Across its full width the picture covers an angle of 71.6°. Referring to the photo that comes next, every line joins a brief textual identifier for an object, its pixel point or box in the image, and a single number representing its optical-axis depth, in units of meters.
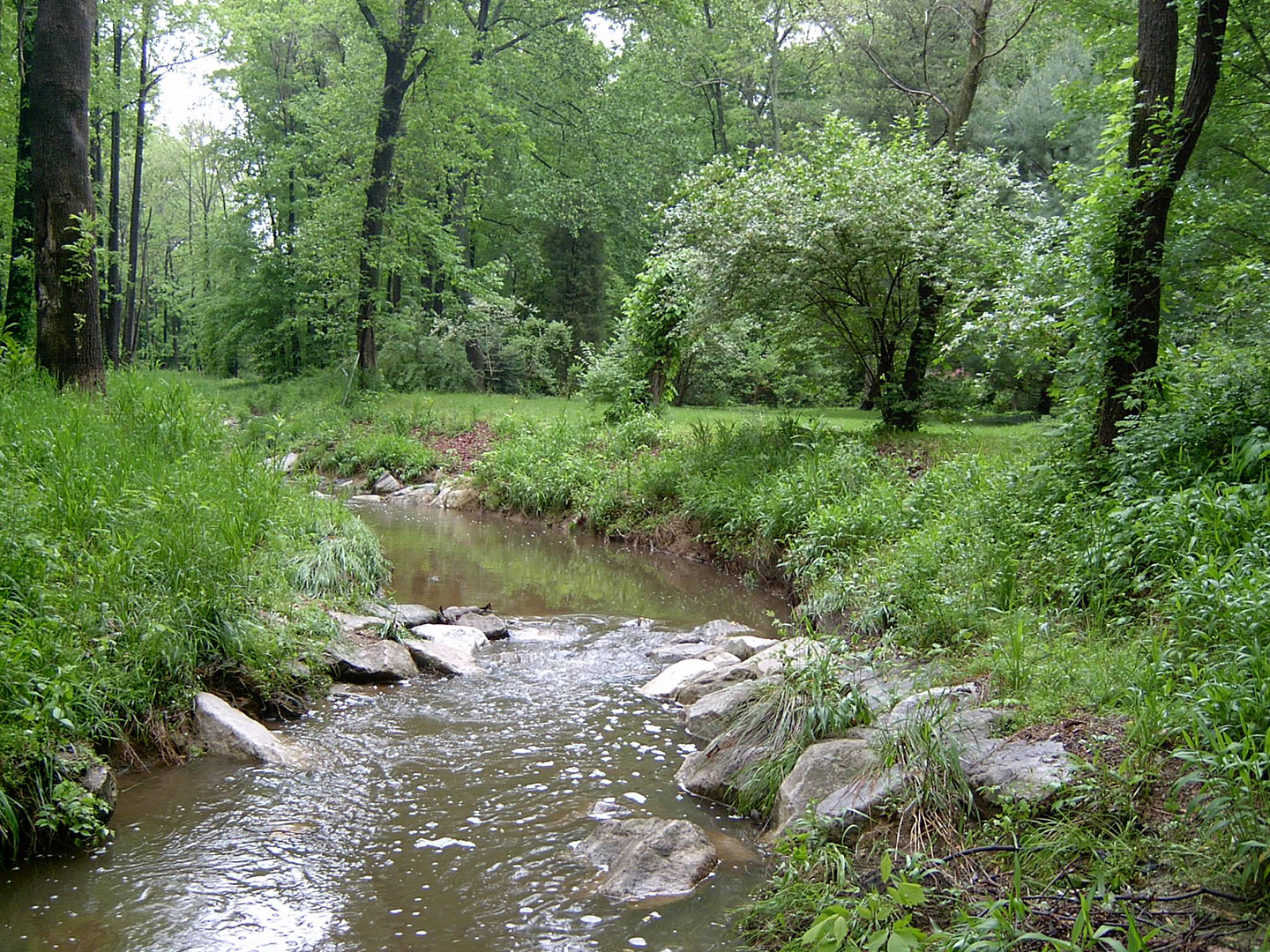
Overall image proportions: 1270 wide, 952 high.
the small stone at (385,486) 15.85
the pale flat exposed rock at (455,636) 7.13
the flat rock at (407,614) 7.25
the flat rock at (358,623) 6.70
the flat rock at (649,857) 3.64
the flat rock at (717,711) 5.25
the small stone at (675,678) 6.11
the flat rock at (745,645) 6.91
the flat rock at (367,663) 6.16
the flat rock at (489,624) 7.59
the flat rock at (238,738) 4.78
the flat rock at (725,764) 4.61
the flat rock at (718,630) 7.63
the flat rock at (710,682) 5.98
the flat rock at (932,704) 4.18
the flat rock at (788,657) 5.21
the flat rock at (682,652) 6.88
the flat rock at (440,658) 6.52
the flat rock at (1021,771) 3.48
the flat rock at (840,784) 3.86
